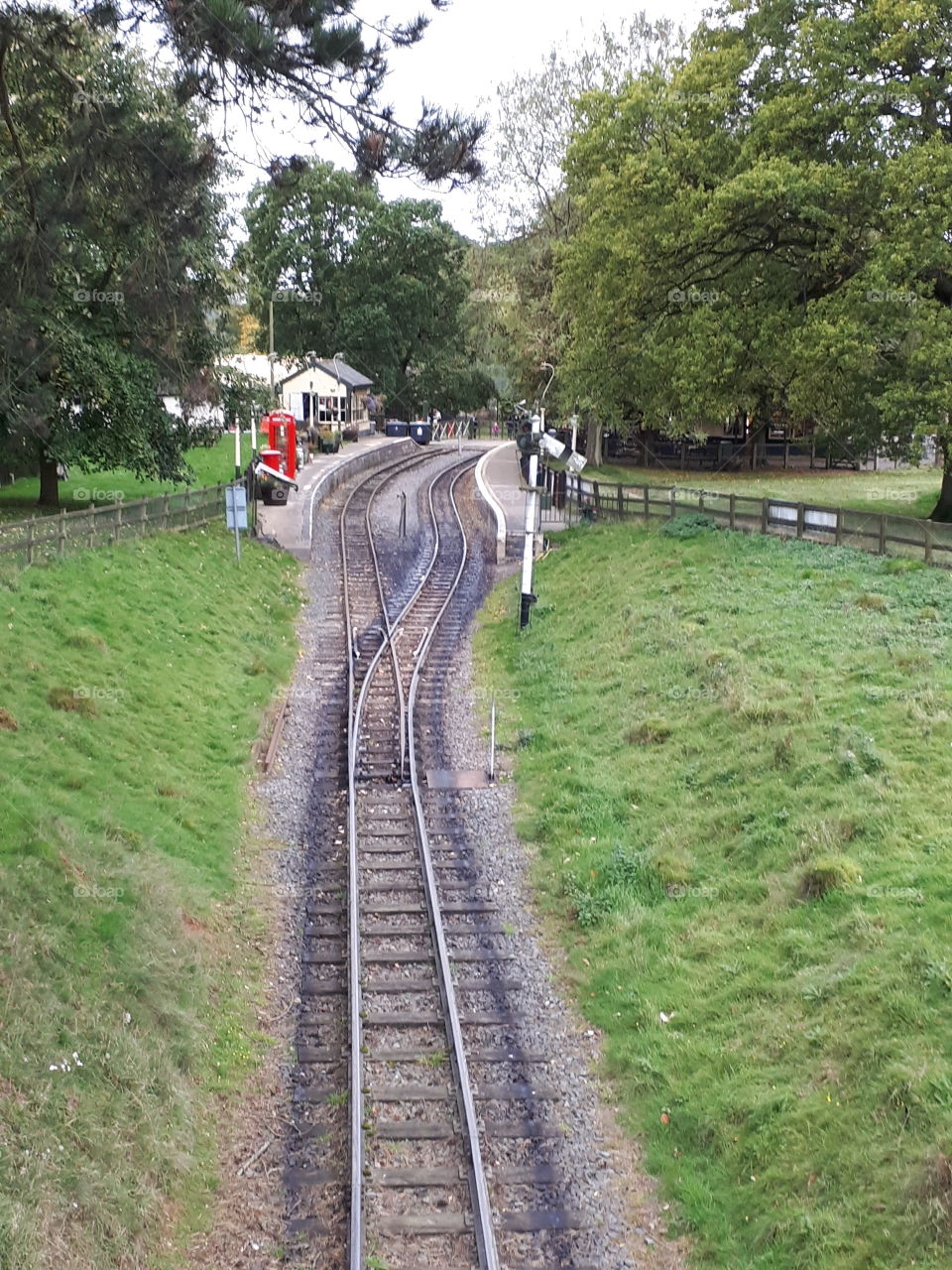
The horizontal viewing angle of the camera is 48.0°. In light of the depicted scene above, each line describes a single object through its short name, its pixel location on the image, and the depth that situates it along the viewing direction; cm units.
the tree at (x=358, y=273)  7419
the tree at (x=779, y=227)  2325
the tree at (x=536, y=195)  4006
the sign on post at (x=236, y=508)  2588
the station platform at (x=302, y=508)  3434
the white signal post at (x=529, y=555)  2444
